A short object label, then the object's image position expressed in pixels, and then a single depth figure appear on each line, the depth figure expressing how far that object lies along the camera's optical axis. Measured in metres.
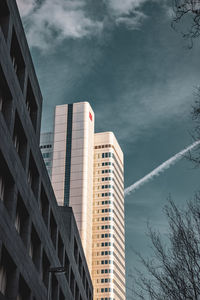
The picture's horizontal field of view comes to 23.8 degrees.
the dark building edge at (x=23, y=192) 27.28
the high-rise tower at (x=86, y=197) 183.25
